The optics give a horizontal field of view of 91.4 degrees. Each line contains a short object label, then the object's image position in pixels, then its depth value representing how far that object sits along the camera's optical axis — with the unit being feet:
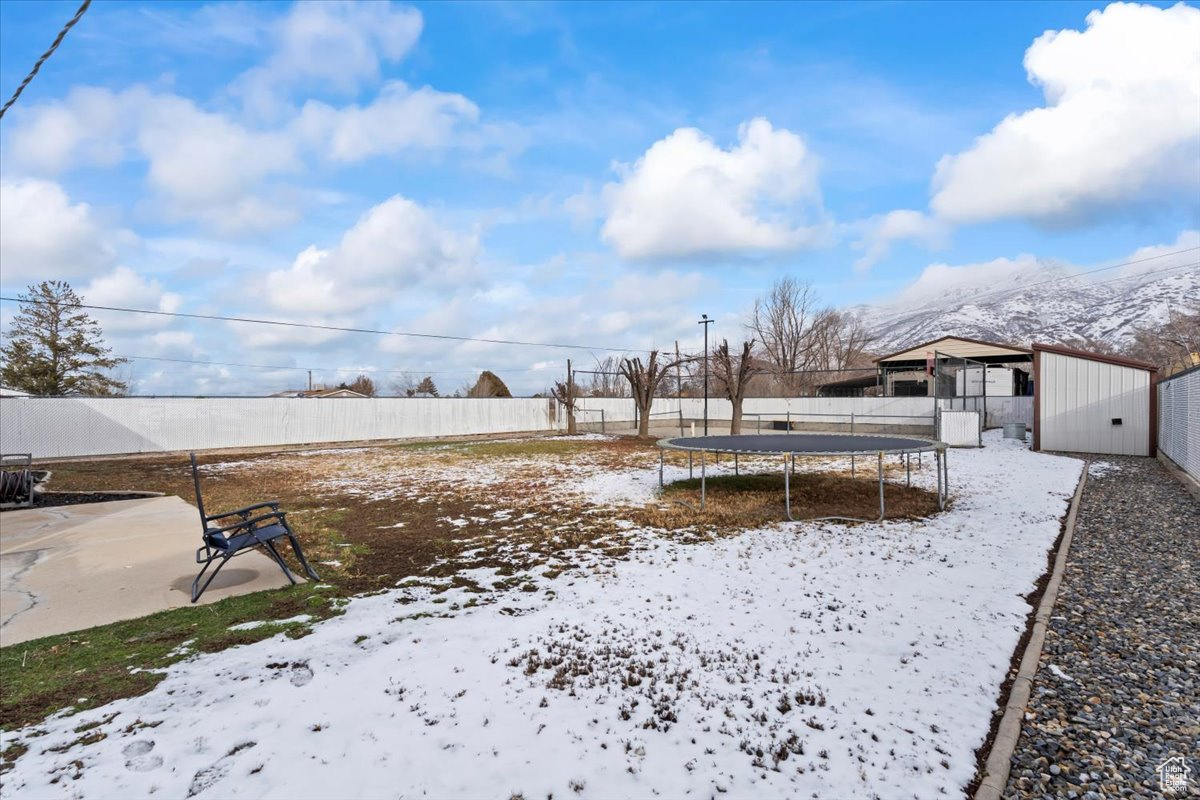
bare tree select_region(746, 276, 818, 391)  140.67
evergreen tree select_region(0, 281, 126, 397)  85.15
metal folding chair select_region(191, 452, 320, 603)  14.61
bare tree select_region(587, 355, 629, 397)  98.53
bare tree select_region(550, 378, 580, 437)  81.51
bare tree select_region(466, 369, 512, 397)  117.39
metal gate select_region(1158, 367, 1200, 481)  29.60
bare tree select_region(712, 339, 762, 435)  66.44
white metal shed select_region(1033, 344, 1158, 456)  44.86
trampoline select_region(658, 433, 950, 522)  24.32
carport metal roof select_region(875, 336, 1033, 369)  96.27
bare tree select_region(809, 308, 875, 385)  141.59
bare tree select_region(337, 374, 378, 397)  162.92
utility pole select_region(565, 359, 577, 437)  81.45
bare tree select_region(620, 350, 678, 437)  70.64
